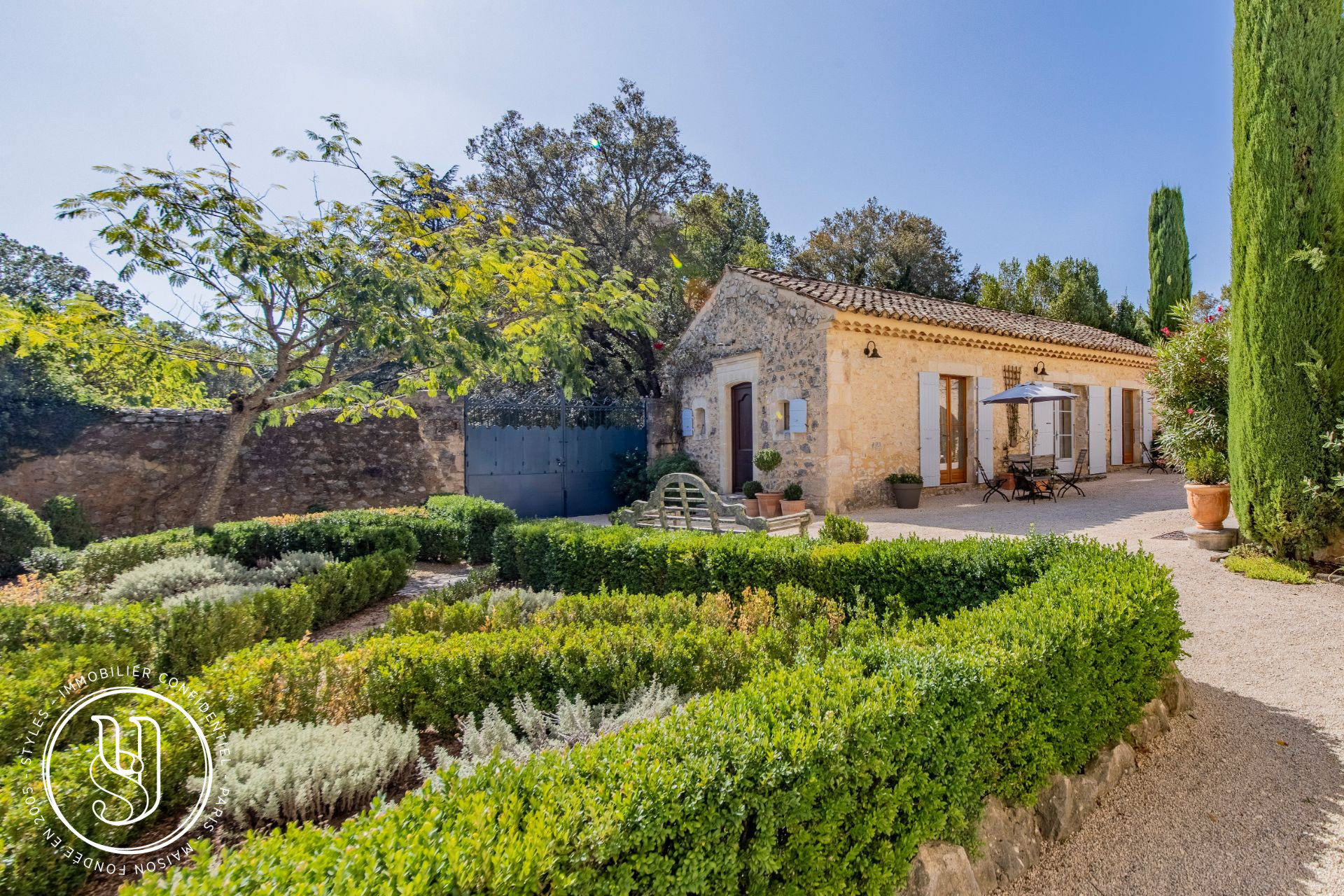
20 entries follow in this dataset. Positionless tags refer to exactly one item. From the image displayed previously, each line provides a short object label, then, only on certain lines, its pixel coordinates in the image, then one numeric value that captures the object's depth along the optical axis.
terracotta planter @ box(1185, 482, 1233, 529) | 6.46
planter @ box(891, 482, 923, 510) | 10.12
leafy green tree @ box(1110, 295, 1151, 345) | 19.78
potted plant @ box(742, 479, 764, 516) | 10.31
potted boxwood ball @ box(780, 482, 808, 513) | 9.75
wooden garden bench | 6.07
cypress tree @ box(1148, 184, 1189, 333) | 16.59
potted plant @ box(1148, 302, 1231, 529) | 6.80
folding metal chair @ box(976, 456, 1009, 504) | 10.80
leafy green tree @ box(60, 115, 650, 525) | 4.73
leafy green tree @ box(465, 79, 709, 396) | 14.79
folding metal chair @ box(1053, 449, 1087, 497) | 10.91
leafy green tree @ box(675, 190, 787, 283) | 14.68
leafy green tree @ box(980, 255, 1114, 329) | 19.45
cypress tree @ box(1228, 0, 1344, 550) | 5.38
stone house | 10.05
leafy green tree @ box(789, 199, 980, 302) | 19.89
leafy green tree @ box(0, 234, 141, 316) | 15.62
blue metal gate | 10.89
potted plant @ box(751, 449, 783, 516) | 10.09
